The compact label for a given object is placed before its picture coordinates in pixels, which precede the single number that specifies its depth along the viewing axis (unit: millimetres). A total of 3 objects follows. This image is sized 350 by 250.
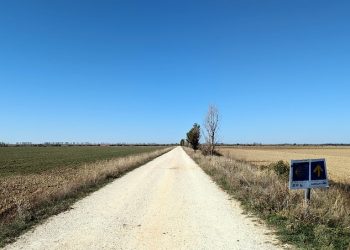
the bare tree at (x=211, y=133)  42156
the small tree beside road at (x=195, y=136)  72062
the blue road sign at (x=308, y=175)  9305
